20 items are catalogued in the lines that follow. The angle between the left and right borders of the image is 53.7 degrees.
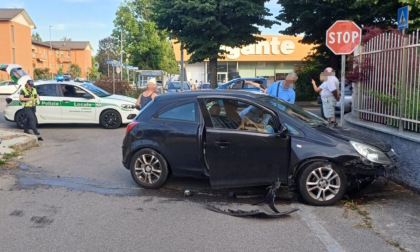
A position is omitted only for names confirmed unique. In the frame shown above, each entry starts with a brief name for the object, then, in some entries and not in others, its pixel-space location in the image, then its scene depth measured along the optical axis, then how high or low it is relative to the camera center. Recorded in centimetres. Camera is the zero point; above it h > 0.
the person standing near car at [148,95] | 973 -18
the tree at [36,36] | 13616 +1736
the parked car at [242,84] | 2037 +10
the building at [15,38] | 6084 +779
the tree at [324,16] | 1828 +331
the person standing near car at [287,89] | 919 -8
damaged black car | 568 -88
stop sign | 942 +108
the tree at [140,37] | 5503 +668
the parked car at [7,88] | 4163 +13
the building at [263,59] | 4278 +271
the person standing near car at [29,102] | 1129 -36
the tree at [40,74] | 6888 +249
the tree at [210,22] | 2162 +349
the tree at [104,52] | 9989 +900
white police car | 1373 -61
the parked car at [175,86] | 2714 +6
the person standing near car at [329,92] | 1042 -19
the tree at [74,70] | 8512 +374
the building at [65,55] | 8588 +802
